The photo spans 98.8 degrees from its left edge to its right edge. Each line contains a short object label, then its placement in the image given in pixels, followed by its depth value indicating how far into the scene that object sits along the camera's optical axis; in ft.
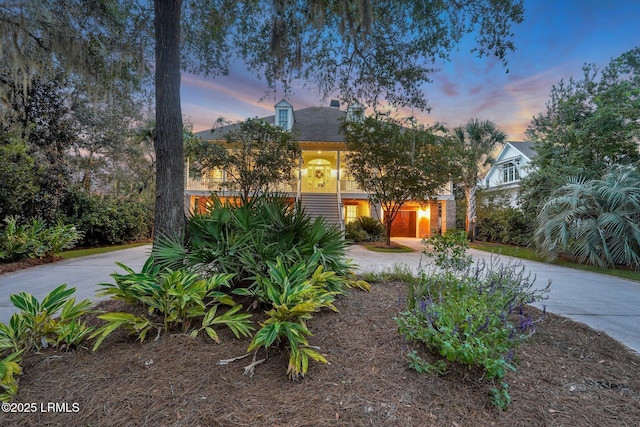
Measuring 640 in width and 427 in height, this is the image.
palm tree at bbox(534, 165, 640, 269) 22.27
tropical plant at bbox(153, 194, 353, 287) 9.50
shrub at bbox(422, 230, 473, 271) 11.42
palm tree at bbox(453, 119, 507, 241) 46.44
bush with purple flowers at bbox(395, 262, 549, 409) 5.71
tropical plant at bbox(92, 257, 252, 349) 7.09
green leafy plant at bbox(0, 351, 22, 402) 5.14
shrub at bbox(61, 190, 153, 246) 31.91
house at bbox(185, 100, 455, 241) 49.34
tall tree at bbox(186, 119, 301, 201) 38.01
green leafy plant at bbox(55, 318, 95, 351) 6.84
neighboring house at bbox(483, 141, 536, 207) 59.41
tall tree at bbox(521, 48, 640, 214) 28.96
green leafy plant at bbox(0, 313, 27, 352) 6.32
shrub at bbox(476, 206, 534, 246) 38.83
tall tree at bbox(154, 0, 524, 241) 10.91
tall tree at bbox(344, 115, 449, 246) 35.27
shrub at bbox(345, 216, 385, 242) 45.34
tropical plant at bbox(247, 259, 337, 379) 6.05
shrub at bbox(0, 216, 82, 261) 20.86
